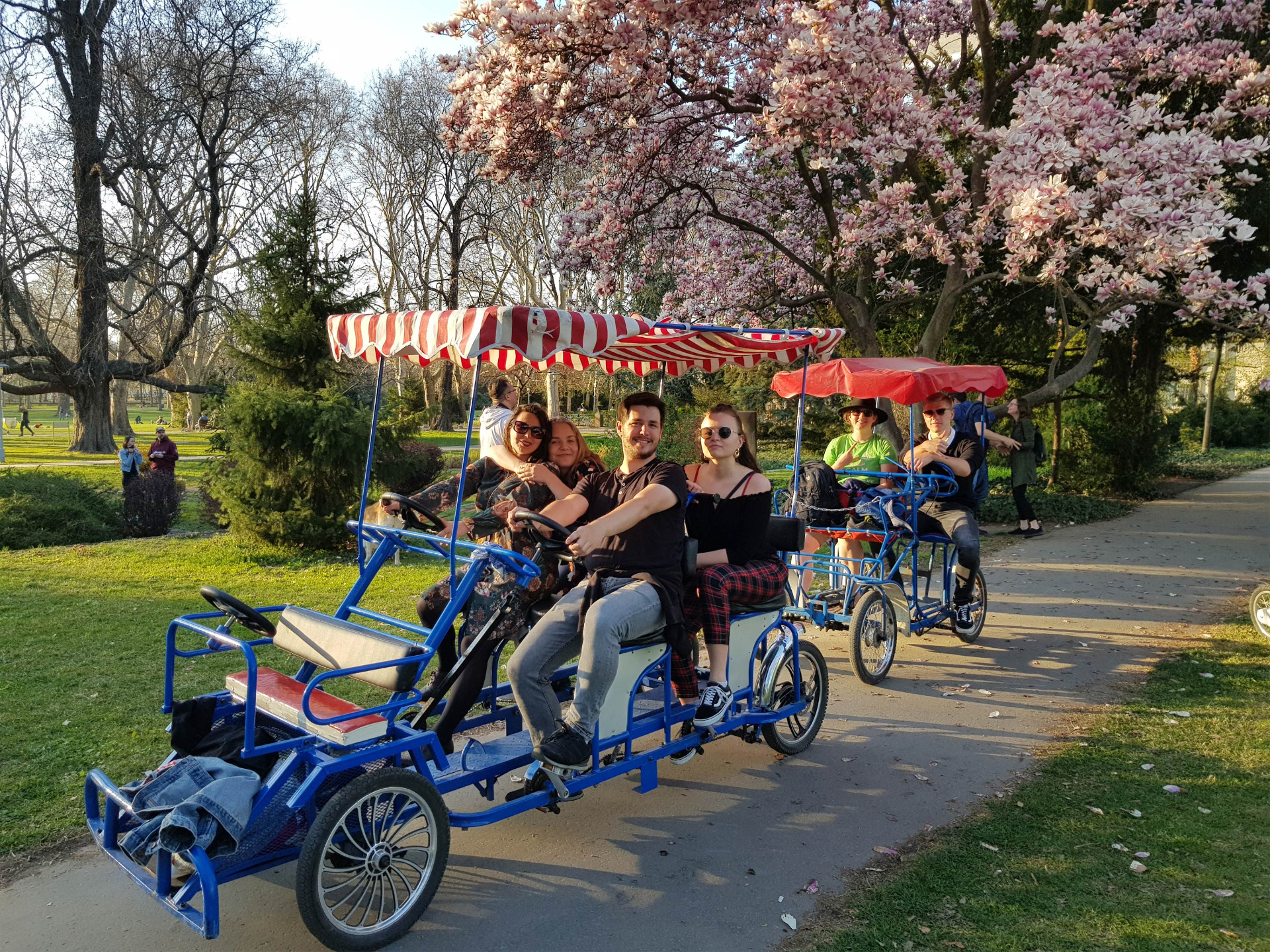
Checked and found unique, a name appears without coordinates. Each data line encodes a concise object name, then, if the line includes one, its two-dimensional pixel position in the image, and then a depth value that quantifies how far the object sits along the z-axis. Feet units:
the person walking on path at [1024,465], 44.37
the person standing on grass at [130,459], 59.41
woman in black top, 15.96
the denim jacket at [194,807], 10.04
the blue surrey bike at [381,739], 10.80
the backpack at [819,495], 24.21
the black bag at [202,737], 11.96
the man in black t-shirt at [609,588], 13.38
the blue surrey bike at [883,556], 22.82
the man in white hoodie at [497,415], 19.15
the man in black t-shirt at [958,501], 25.25
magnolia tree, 31.35
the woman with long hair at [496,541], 13.93
